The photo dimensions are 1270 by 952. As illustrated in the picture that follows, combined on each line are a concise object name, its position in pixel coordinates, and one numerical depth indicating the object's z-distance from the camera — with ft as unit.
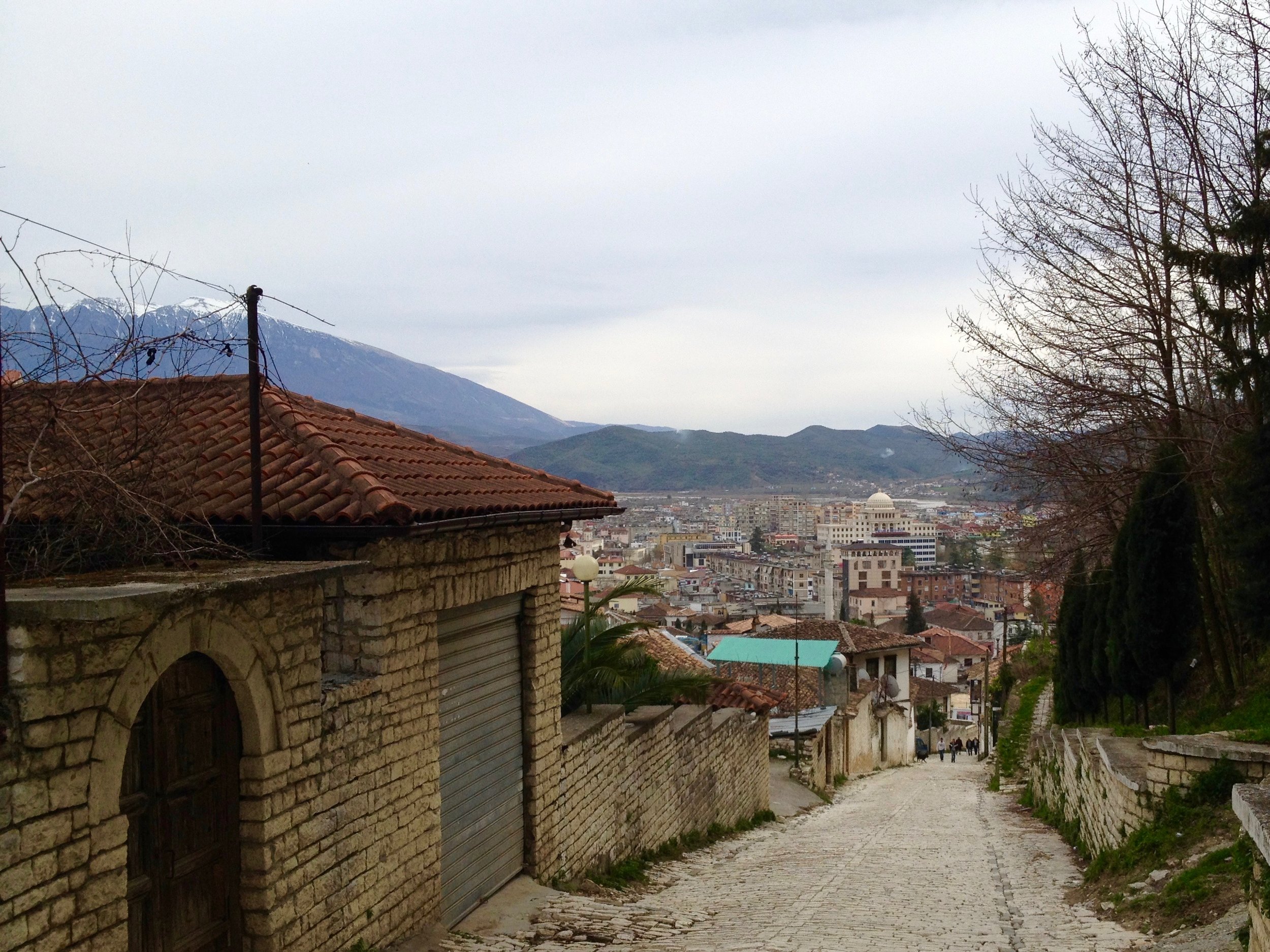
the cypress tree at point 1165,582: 44.45
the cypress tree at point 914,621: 312.91
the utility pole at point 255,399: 21.54
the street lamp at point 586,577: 36.70
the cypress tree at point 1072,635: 62.80
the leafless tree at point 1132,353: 47.21
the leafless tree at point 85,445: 18.25
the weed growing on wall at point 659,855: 35.99
